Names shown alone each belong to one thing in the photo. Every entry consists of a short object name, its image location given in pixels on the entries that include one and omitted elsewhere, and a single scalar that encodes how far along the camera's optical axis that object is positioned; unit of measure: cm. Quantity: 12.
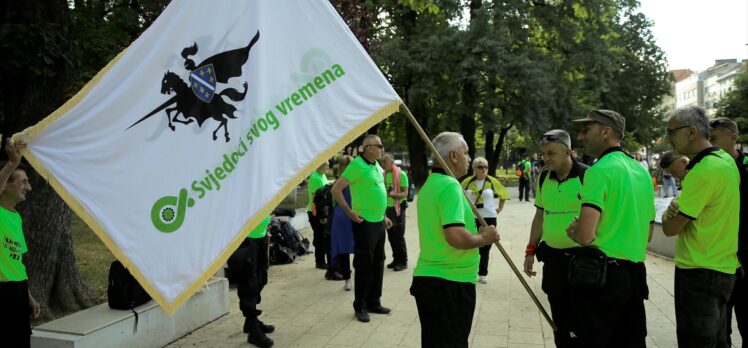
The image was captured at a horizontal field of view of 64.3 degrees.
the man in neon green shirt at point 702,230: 361
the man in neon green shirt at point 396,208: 924
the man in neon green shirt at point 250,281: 548
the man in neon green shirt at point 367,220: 631
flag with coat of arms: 319
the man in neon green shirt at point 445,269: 358
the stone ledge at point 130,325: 452
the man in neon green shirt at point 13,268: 372
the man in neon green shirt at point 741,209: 395
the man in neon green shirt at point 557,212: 428
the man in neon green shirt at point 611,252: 344
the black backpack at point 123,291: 517
